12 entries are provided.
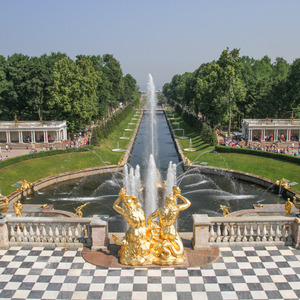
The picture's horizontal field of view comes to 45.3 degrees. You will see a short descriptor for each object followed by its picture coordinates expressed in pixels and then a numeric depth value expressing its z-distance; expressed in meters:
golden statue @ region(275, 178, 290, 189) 31.52
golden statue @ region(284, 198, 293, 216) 17.95
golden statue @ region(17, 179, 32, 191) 34.72
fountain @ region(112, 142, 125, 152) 55.88
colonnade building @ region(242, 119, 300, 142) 60.53
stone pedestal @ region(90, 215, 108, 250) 14.23
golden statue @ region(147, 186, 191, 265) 13.40
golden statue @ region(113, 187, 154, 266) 13.38
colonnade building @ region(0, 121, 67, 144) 60.00
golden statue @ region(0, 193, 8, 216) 14.57
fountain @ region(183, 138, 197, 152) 54.97
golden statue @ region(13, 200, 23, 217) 19.58
